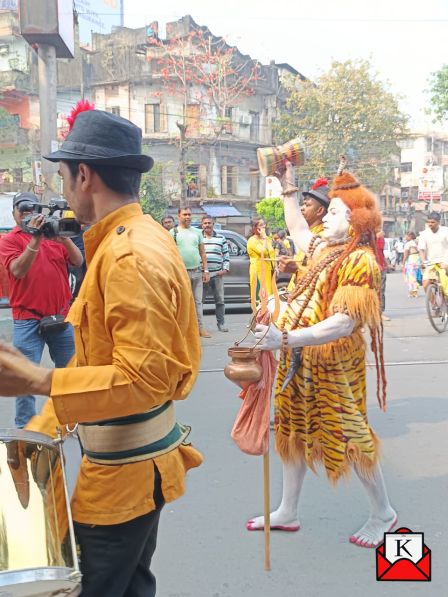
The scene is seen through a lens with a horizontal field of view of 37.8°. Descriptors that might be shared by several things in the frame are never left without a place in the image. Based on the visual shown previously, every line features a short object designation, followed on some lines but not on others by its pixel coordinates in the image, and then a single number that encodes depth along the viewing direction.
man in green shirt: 9.19
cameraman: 4.62
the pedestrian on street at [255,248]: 8.92
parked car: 12.93
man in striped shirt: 10.12
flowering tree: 34.66
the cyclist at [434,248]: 10.03
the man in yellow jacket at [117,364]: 1.61
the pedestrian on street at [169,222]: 11.38
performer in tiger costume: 3.03
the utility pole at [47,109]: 10.95
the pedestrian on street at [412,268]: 16.08
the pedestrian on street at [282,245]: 14.43
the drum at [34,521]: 1.51
